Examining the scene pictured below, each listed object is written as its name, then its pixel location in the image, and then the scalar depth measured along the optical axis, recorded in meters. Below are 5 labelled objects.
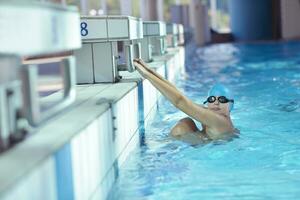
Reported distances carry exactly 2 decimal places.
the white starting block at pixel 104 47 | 4.02
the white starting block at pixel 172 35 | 11.28
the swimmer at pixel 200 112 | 3.65
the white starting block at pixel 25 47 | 1.54
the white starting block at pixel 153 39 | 6.94
